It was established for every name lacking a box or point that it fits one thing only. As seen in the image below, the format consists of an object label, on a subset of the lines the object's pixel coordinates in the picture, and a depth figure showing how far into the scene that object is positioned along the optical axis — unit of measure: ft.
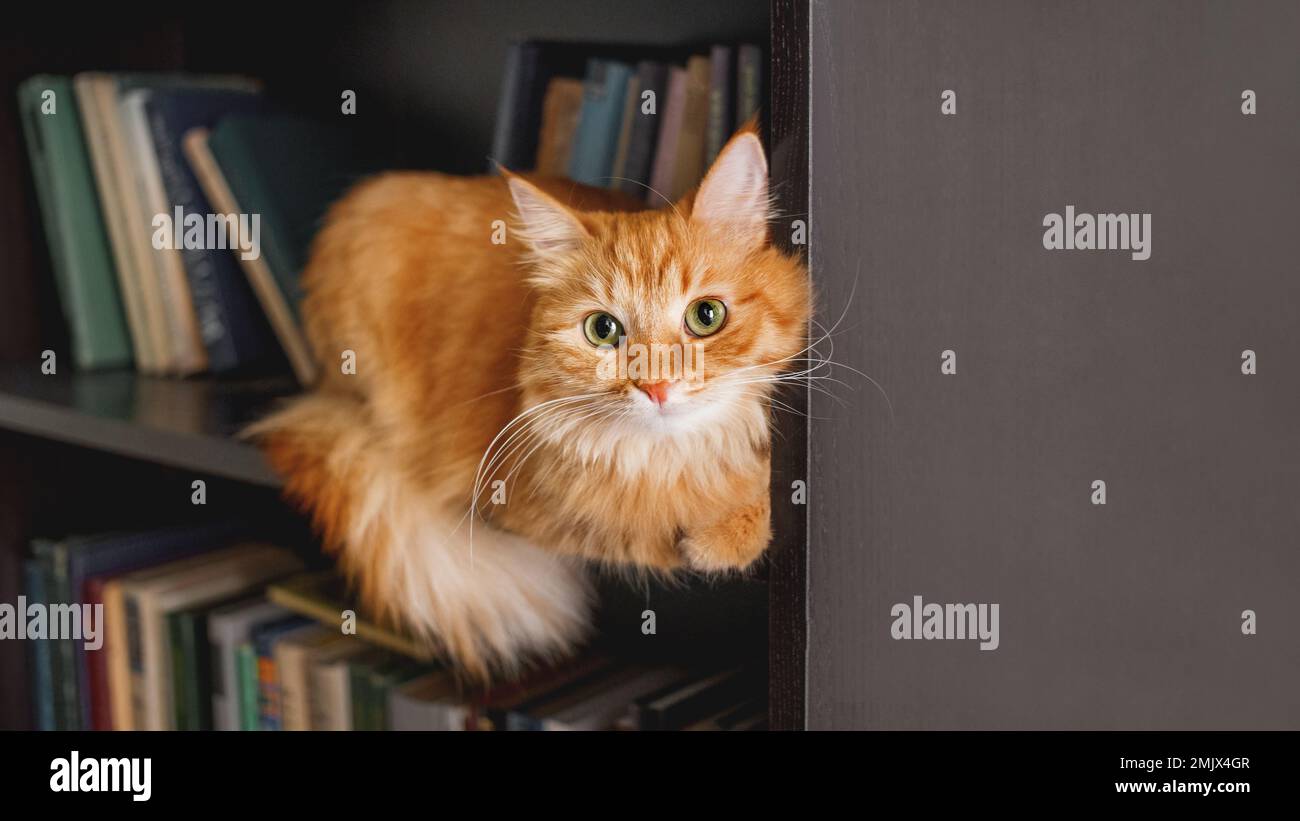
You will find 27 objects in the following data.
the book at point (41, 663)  4.81
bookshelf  3.50
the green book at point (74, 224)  4.59
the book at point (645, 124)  3.21
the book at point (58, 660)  4.72
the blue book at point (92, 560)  4.63
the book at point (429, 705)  3.40
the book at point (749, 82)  3.01
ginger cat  2.41
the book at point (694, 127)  3.11
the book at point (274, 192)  4.12
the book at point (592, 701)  3.28
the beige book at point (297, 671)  3.90
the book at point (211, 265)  4.29
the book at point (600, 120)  3.30
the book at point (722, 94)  3.06
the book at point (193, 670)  4.26
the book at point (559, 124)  3.50
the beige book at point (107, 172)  4.50
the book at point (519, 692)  3.34
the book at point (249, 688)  4.11
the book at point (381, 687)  3.64
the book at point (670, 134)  3.14
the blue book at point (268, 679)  4.04
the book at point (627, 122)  3.26
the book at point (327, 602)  3.65
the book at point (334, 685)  3.75
